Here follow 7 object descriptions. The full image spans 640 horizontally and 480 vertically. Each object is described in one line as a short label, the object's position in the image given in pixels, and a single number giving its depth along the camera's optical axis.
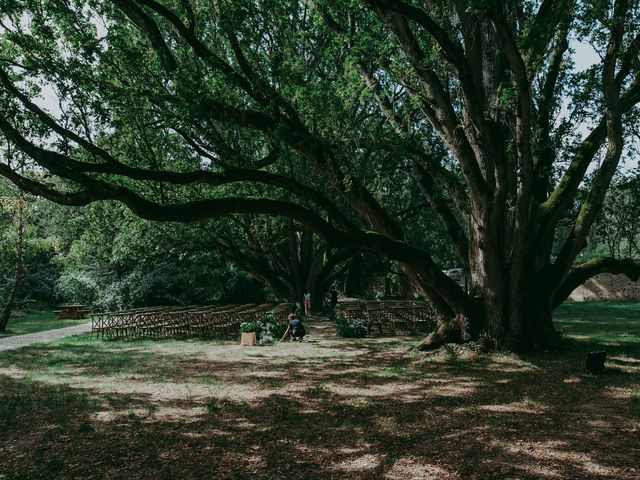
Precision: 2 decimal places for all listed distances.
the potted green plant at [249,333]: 15.59
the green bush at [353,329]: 16.78
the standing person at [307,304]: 25.80
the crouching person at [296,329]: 16.00
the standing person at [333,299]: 28.80
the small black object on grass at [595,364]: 9.38
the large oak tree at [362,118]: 9.29
